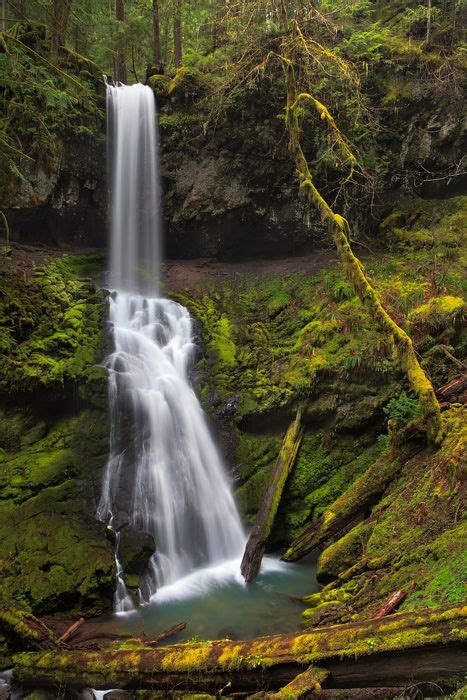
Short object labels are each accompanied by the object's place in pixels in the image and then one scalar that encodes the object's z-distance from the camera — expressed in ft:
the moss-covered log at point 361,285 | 22.18
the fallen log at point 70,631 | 17.61
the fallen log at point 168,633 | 18.04
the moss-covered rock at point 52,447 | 20.49
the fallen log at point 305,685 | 10.77
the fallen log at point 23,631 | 17.08
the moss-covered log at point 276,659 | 9.89
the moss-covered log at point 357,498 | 23.07
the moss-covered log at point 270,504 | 24.26
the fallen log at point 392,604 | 14.32
